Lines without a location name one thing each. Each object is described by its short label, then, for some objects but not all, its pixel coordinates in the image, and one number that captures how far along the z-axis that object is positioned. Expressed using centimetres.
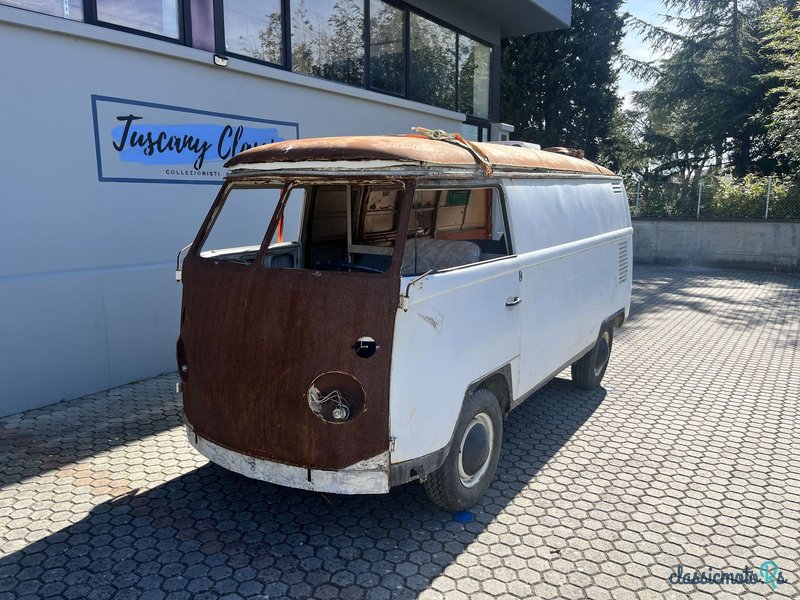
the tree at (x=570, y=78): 1891
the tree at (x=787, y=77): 1458
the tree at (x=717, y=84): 2042
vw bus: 305
